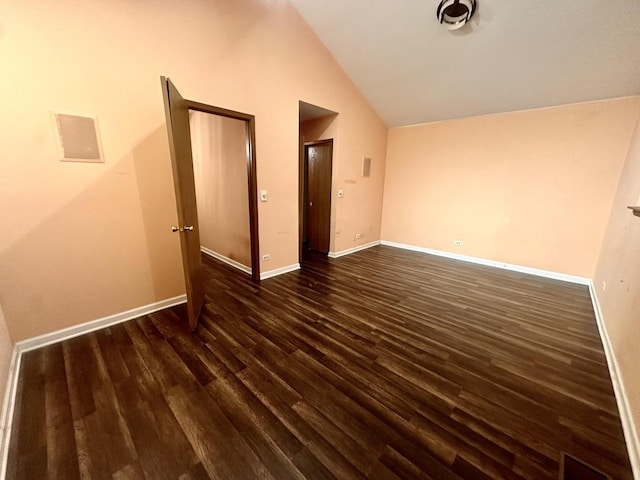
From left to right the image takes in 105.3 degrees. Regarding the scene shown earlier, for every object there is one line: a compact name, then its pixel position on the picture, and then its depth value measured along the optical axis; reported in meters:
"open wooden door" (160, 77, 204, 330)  1.96
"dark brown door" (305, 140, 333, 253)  4.57
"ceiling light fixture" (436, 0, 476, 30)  2.50
